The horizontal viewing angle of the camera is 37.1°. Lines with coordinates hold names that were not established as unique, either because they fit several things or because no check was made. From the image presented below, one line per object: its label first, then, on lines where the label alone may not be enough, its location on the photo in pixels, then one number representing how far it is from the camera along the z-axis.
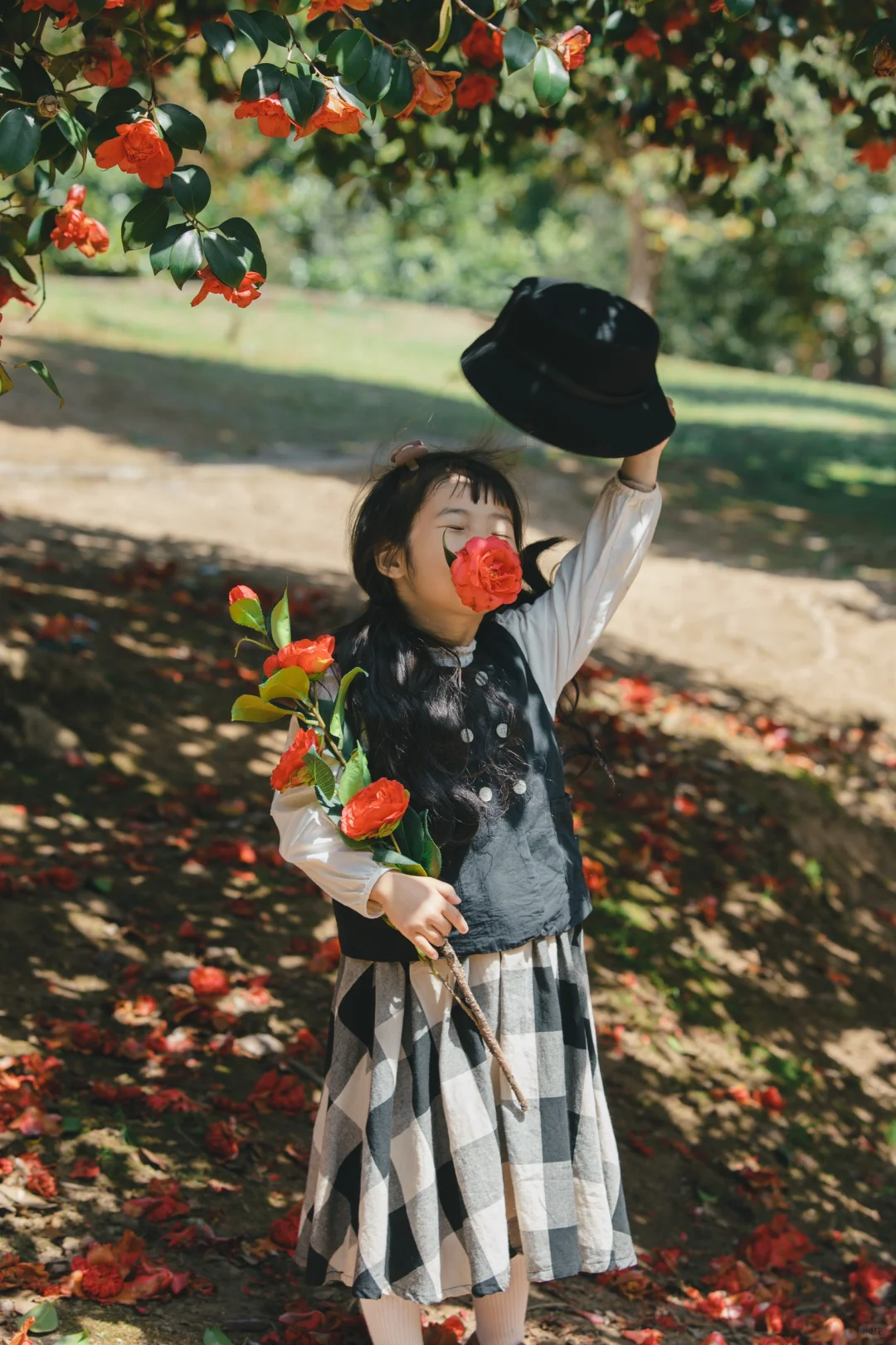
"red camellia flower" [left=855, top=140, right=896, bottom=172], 3.65
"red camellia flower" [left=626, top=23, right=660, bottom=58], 3.28
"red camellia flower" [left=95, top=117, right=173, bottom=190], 1.90
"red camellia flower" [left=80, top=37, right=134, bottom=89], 2.12
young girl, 2.29
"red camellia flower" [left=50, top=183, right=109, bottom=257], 2.38
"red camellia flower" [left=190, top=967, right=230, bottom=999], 3.75
